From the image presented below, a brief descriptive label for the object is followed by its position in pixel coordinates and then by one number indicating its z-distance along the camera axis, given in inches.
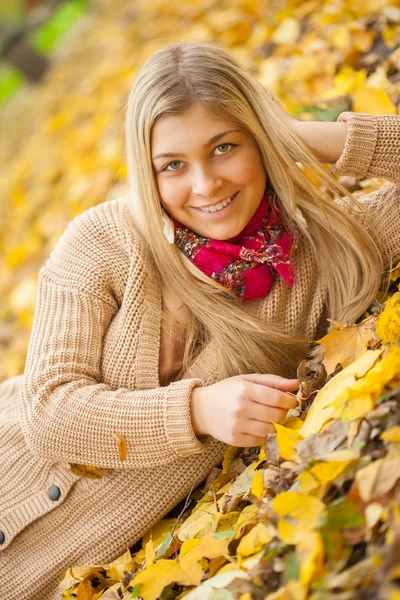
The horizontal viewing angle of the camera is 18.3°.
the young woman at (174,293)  58.4
